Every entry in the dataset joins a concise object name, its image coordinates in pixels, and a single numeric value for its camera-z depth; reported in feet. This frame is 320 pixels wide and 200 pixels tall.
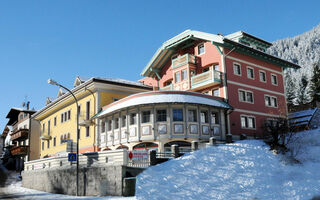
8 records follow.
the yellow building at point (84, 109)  103.04
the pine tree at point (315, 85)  183.67
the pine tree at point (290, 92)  233.72
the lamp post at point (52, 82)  66.74
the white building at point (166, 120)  82.28
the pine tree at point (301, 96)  227.03
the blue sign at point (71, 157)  67.82
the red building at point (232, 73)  98.02
